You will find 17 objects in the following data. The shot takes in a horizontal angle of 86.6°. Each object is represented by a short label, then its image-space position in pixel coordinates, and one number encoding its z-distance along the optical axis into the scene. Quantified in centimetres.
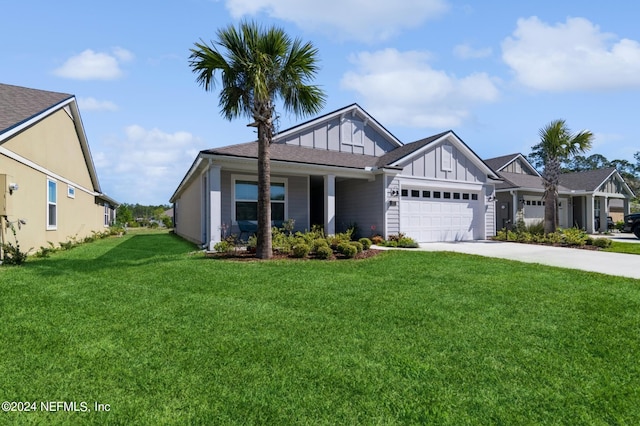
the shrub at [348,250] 927
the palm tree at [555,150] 1594
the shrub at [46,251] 970
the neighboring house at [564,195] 2045
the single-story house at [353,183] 1238
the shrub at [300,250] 905
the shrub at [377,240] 1292
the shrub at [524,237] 1539
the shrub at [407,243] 1263
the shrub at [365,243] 1064
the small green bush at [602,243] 1277
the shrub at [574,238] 1359
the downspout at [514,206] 1989
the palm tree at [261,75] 855
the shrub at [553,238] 1449
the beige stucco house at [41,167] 898
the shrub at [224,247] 953
